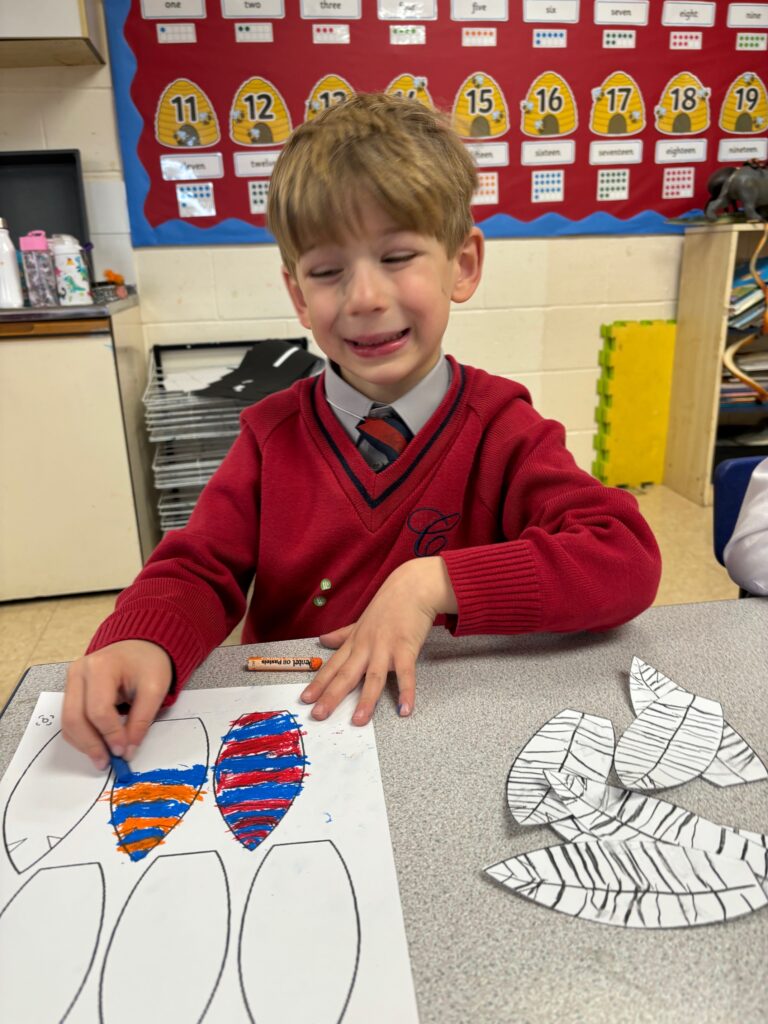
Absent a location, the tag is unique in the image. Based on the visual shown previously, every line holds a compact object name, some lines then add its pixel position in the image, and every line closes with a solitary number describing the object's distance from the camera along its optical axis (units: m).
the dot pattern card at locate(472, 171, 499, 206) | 2.32
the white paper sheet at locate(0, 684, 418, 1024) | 0.32
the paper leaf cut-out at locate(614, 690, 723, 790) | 0.45
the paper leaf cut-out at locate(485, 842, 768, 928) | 0.35
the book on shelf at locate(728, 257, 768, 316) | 2.29
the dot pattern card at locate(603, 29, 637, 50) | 2.26
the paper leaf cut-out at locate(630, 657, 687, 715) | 0.53
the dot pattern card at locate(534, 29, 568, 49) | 2.22
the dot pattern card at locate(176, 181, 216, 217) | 2.17
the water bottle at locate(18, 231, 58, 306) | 1.81
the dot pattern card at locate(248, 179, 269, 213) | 2.20
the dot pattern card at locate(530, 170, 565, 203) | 2.34
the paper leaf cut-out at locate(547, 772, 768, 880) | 0.39
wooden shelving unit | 2.29
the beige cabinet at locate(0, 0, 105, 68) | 1.73
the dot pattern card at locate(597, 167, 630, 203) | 2.37
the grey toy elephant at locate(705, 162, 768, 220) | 2.20
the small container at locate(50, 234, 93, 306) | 1.84
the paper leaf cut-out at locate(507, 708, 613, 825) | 0.42
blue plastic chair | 0.94
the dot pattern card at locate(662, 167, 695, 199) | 2.41
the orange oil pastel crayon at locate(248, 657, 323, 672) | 0.59
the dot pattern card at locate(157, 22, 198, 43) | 2.03
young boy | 0.58
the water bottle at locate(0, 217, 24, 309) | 1.78
